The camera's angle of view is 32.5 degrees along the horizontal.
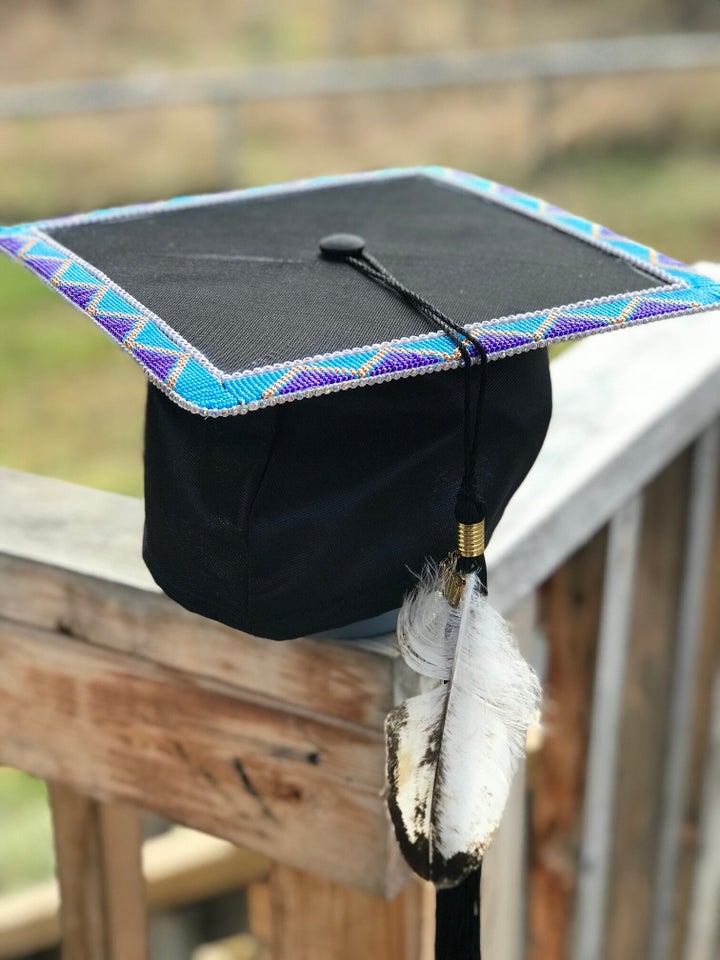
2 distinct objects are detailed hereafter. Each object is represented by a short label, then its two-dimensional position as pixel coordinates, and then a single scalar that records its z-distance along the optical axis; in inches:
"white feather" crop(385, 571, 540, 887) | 27.9
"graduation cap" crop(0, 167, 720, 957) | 26.9
